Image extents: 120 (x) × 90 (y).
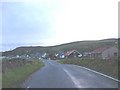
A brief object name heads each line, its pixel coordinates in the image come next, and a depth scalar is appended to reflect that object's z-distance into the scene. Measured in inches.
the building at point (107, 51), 3964.1
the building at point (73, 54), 5730.8
